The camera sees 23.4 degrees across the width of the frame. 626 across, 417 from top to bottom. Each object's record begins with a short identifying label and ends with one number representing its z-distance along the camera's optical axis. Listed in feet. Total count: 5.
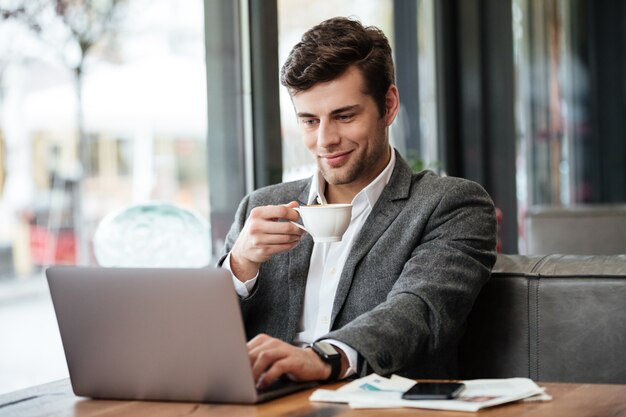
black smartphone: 7.68
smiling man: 9.40
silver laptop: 7.75
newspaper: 7.63
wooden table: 7.57
